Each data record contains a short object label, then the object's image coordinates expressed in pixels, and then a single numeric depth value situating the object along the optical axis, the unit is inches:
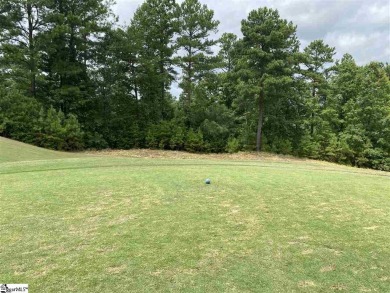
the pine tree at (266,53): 848.1
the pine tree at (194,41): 957.8
